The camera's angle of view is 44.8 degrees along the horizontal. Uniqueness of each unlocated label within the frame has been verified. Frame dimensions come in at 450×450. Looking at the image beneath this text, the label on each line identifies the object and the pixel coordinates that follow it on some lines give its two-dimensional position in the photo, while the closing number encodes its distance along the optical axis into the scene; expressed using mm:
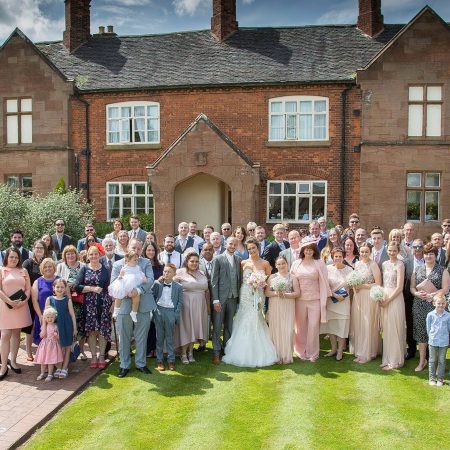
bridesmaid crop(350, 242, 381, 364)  9098
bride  9117
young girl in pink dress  8367
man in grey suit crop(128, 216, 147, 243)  12328
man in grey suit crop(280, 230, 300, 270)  10234
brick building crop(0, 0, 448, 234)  19547
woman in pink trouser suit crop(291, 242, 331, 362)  9148
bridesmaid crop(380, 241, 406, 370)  8883
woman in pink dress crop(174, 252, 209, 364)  9172
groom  9203
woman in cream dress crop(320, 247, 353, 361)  9281
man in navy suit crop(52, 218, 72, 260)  11827
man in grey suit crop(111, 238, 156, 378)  8594
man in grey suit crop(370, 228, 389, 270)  9558
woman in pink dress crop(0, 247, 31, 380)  8680
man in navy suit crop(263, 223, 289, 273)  11023
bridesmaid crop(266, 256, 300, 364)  9180
